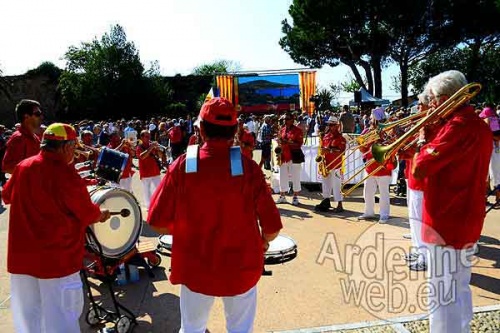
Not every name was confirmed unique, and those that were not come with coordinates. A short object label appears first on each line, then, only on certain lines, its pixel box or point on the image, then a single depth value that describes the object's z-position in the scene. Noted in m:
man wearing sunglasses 4.72
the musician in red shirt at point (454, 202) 3.19
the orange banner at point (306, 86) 22.63
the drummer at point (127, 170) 8.34
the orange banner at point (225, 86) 20.70
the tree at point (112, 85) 44.09
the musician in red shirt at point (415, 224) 5.35
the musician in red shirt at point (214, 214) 2.63
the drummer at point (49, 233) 3.13
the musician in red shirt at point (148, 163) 8.47
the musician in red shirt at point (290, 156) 9.73
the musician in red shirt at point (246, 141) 8.70
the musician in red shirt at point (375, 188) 7.60
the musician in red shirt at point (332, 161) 8.68
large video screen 33.16
